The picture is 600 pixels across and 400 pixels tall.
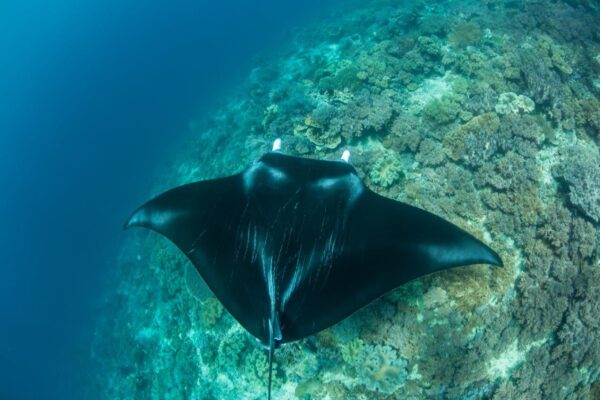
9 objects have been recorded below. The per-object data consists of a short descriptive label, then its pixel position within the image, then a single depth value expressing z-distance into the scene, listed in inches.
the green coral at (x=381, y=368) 226.8
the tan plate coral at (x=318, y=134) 342.6
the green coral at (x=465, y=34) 441.4
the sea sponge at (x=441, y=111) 332.5
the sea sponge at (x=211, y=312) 313.0
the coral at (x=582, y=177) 263.4
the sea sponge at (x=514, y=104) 329.7
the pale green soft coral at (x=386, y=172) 290.8
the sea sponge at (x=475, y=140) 295.6
